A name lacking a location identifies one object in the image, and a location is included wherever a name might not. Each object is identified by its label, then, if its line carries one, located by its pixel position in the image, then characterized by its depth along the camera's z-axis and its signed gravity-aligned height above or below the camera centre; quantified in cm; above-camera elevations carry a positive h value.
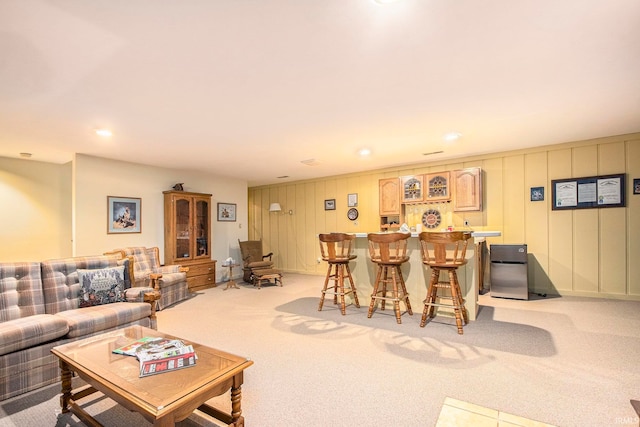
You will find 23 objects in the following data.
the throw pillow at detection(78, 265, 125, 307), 294 -70
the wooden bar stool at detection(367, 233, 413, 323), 353 -59
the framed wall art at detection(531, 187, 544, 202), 489 +29
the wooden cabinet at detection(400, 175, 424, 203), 567 +46
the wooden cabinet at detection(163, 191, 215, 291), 567 -38
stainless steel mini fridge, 456 -91
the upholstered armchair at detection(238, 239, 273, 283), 629 -99
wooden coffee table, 136 -84
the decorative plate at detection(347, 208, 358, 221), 687 -1
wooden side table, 594 -138
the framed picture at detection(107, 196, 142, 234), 511 +1
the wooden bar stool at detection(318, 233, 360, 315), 394 -64
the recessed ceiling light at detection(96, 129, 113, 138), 364 +102
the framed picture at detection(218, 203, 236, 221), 690 +7
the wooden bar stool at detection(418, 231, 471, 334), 320 -56
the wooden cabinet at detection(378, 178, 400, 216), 595 +34
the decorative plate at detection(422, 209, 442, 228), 574 -10
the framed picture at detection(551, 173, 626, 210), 436 +29
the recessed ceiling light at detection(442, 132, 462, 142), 404 +104
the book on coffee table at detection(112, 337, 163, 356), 184 -83
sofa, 217 -83
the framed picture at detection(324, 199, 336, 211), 722 +21
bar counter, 360 -81
